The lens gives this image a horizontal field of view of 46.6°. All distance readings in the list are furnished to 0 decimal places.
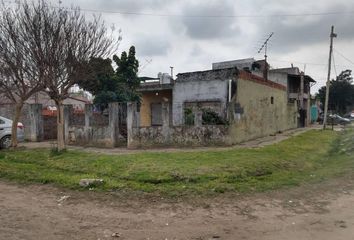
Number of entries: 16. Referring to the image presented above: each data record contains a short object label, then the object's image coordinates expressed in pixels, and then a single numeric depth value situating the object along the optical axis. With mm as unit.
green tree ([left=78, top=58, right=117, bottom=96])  16625
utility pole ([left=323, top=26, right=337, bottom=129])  34250
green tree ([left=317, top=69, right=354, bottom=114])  68500
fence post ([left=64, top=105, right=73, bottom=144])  19172
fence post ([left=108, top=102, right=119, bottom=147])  17234
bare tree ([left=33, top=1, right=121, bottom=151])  15070
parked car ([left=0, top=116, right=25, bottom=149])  17859
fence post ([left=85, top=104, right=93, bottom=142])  18320
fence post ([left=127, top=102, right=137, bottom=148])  17047
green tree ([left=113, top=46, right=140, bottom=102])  26900
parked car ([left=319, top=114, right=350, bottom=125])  47162
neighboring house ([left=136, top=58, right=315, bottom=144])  18125
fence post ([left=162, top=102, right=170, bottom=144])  17062
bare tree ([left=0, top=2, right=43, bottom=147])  15406
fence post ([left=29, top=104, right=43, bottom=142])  20391
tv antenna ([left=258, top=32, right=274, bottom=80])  29931
